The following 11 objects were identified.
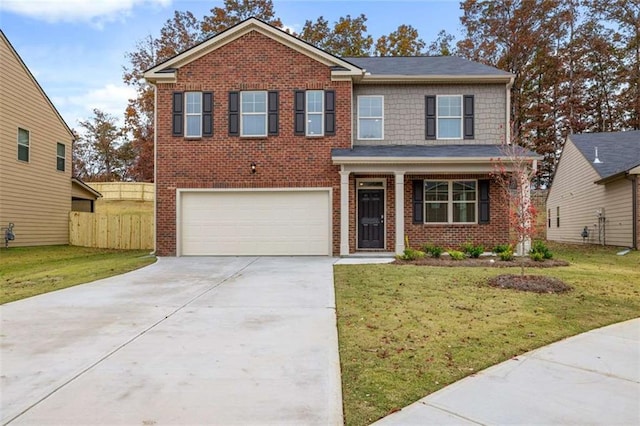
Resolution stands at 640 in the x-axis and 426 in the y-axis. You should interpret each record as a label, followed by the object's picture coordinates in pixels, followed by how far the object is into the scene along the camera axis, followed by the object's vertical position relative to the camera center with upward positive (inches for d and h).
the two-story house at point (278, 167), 549.6 +61.5
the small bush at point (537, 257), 443.8 -37.9
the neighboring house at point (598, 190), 634.2 +45.8
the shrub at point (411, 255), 463.8 -38.2
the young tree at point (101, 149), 1487.5 +224.9
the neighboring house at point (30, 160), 630.5 +88.0
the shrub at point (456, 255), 463.5 -37.8
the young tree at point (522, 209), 343.9 +7.4
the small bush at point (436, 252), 479.1 -35.7
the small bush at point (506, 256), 455.8 -37.9
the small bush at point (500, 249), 481.5 -33.0
